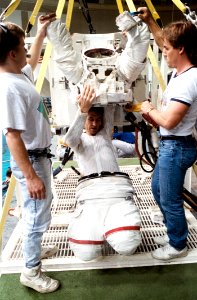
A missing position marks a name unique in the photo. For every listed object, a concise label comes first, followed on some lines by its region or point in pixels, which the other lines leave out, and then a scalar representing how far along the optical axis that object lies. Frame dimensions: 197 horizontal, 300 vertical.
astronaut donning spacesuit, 2.12
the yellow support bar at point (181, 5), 2.23
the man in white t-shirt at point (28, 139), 1.71
